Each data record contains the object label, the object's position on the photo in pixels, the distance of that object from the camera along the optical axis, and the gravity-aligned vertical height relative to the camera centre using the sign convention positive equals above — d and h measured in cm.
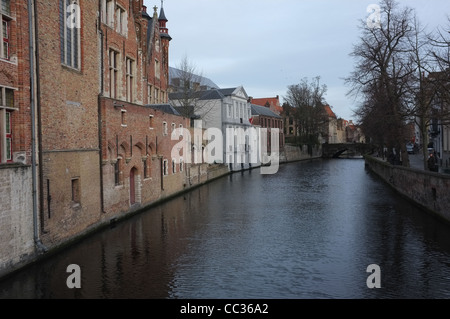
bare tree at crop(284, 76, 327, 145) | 7362 +742
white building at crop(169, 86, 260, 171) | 4828 +348
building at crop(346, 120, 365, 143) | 14462 +455
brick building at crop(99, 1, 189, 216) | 1784 +102
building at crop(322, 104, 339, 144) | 11519 +403
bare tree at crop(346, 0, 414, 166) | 2788 +544
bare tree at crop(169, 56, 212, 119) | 4083 +573
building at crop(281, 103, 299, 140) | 9404 +543
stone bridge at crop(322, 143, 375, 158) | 8488 -30
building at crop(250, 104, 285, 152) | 6644 +463
